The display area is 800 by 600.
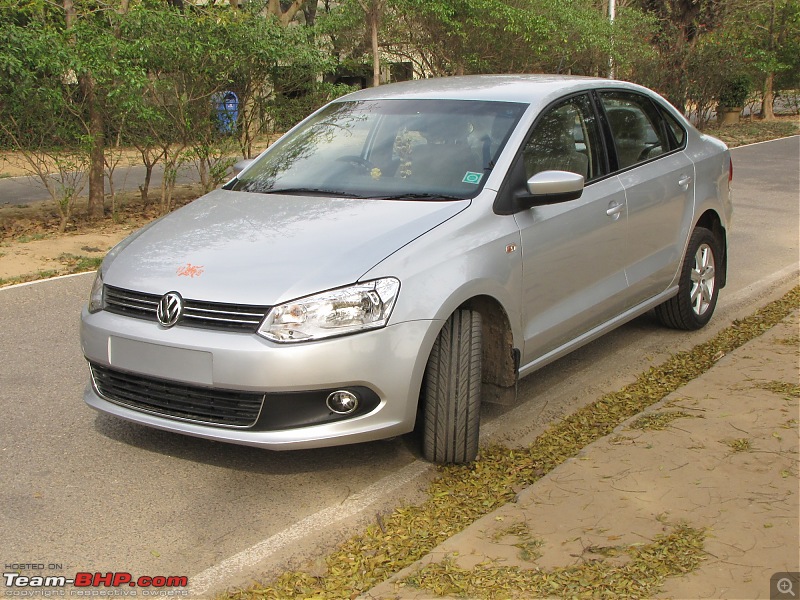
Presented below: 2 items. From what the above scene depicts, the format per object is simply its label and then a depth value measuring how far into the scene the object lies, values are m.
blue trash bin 12.62
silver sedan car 4.05
